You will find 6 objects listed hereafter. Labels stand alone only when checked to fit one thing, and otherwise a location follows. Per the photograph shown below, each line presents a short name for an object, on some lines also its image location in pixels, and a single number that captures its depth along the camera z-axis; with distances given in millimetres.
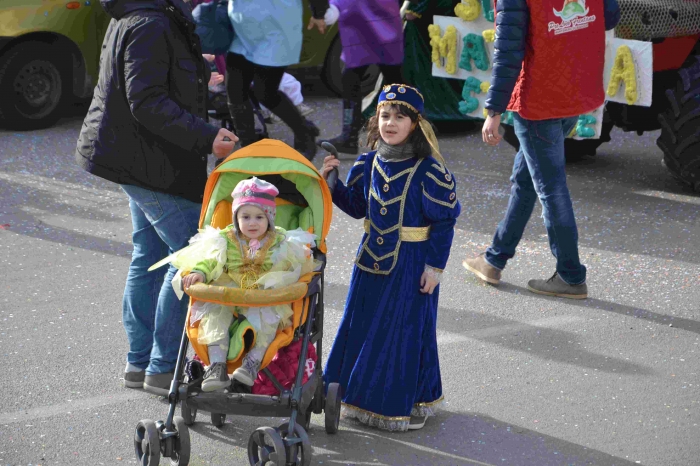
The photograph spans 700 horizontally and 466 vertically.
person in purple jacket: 16518
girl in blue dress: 8181
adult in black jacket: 8088
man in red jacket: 10645
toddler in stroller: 7435
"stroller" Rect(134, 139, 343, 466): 7251
